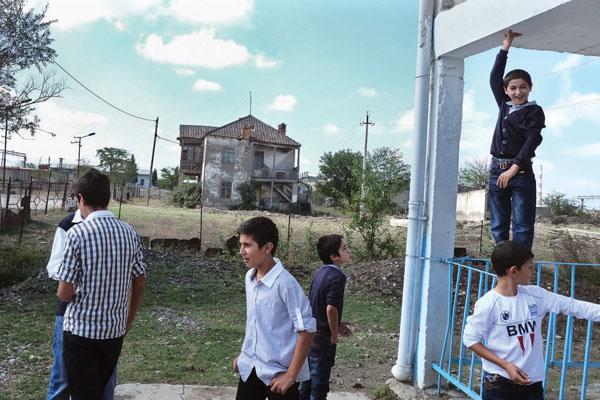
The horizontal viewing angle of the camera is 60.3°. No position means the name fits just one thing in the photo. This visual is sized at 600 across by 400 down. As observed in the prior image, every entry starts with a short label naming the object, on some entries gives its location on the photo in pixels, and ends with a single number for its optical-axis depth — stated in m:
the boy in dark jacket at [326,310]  3.44
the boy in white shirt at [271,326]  2.39
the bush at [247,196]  45.34
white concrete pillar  4.23
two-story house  45.97
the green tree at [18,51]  11.82
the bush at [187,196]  44.44
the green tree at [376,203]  11.05
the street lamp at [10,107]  12.33
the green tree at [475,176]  51.09
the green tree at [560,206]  40.32
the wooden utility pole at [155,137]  38.51
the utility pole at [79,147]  46.94
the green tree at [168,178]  69.07
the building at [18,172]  56.76
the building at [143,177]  93.12
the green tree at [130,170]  60.42
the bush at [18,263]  8.92
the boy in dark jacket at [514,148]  3.64
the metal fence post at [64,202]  23.35
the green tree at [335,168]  52.38
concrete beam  3.42
